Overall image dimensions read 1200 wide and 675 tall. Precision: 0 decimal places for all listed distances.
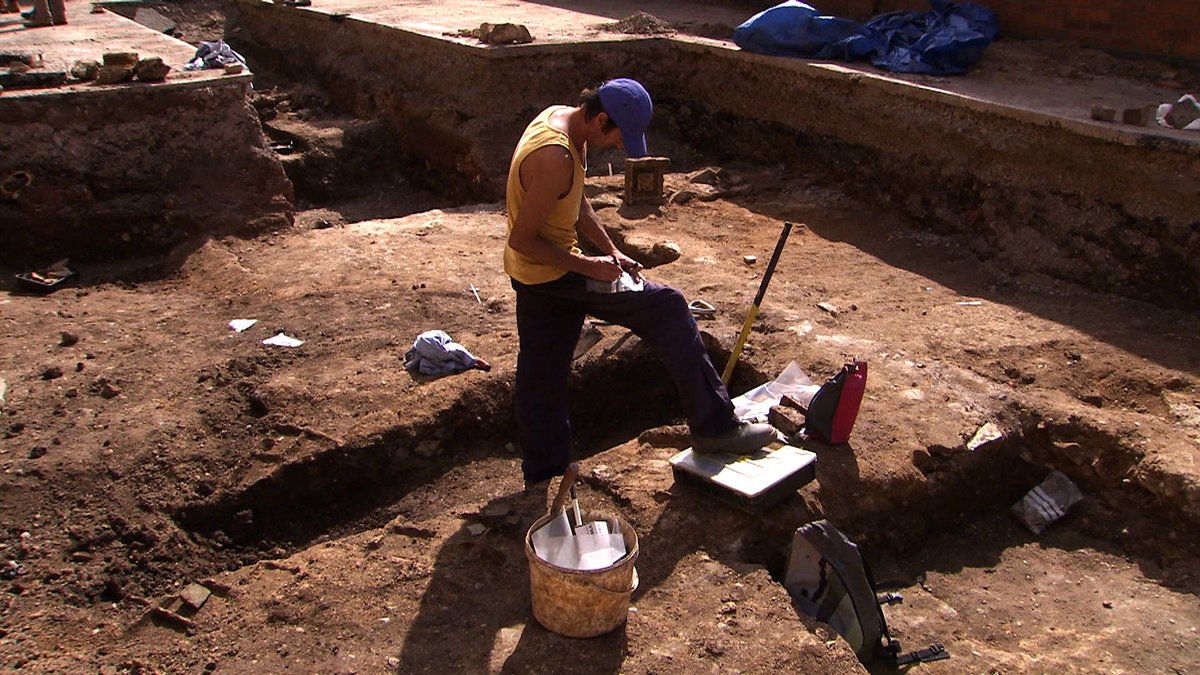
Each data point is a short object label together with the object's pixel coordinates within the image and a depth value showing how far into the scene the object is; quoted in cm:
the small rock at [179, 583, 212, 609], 349
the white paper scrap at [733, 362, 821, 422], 450
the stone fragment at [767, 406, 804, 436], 432
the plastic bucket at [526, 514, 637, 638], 312
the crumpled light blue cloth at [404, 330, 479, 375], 499
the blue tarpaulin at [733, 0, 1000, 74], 805
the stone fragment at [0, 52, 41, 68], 710
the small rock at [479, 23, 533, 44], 884
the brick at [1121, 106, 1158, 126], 621
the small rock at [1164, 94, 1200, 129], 621
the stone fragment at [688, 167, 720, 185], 814
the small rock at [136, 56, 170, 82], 681
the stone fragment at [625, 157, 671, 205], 741
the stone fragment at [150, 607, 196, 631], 342
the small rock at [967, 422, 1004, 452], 443
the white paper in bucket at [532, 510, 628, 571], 322
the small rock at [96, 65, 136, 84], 677
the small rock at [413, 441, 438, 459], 464
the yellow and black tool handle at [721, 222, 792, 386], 448
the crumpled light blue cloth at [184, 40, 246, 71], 786
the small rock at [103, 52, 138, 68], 681
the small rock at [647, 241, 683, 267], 657
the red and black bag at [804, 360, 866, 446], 417
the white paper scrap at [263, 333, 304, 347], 525
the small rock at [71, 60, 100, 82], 685
